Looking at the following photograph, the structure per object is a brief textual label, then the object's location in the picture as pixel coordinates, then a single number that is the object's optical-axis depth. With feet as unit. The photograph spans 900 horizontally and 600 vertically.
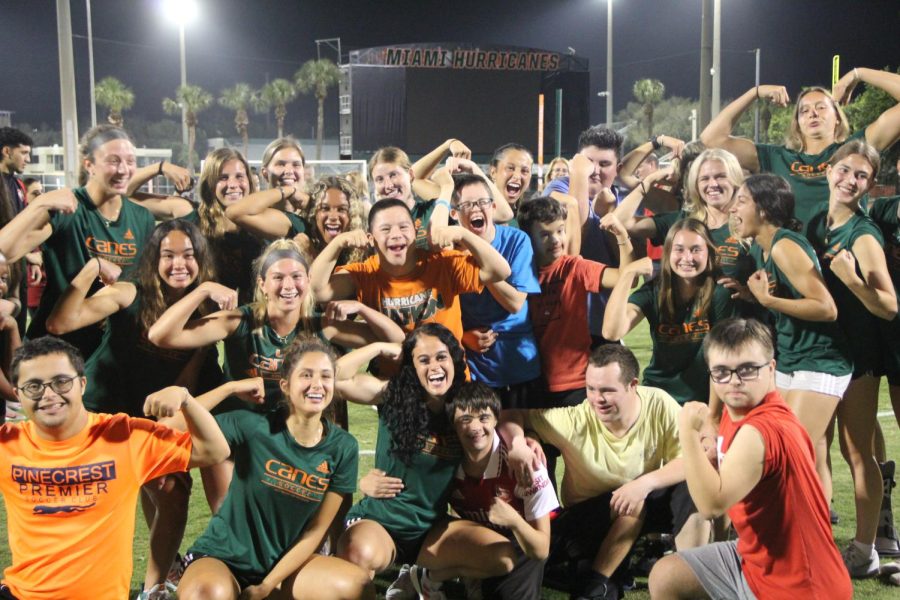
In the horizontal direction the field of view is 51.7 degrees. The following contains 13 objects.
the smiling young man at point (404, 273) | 15.69
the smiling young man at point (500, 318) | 16.52
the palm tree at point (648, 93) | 238.07
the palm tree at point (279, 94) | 258.57
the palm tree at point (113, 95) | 241.55
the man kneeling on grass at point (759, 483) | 10.58
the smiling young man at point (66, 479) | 11.68
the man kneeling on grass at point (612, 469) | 14.46
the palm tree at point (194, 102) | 250.16
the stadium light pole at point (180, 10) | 130.93
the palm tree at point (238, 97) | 283.18
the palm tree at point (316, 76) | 253.03
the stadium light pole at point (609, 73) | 115.34
